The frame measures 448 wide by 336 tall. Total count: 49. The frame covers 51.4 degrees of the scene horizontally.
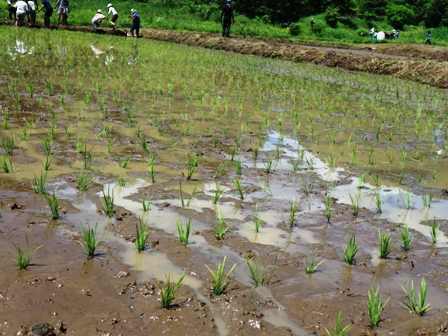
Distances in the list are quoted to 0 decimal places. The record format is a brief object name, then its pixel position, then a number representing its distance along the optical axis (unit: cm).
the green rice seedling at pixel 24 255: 198
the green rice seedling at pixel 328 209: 285
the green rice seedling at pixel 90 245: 214
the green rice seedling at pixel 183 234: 239
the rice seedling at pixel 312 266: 222
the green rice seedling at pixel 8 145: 341
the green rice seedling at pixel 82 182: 291
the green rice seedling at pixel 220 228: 251
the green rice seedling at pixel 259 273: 211
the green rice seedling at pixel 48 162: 317
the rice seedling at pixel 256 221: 264
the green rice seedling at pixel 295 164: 377
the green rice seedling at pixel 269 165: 363
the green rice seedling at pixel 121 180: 310
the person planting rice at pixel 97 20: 1730
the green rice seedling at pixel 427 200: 318
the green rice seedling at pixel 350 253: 233
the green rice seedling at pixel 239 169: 354
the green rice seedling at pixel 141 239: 226
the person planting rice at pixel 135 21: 1691
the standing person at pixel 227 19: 1662
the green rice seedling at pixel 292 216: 276
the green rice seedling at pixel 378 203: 308
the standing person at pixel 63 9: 1770
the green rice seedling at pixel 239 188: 309
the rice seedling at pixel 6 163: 303
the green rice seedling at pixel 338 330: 168
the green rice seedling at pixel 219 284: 196
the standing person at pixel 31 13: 1642
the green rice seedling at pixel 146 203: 273
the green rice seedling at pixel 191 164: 335
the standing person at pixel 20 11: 1557
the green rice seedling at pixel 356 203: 298
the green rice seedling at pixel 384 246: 242
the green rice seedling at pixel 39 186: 276
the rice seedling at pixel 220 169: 341
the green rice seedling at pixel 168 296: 183
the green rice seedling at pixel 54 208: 246
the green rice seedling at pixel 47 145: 347
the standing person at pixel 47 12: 1628
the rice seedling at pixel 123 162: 339
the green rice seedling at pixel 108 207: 261
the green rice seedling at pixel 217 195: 293
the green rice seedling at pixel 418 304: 192
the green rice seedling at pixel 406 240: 251
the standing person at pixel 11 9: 1734
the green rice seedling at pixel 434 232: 265
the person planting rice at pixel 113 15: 1797
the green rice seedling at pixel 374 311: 184
